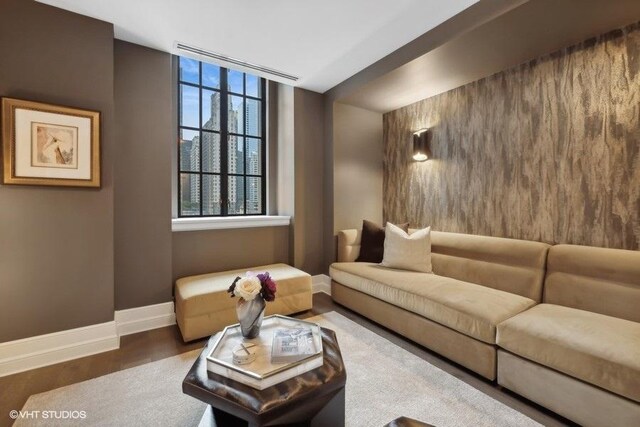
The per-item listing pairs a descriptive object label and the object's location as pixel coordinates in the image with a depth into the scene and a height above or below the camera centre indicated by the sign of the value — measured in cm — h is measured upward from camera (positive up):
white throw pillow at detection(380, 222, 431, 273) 284 -43
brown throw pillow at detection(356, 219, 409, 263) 325 -39
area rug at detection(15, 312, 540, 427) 152 -115
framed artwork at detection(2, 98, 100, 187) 194 +48
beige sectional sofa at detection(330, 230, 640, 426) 140 -69
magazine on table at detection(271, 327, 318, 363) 134 -71
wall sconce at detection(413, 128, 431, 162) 334 +78
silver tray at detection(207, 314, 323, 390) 121 -73
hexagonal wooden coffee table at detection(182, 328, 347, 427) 107 -76
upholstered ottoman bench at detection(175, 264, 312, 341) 235 -84
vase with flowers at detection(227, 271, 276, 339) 153 -53
